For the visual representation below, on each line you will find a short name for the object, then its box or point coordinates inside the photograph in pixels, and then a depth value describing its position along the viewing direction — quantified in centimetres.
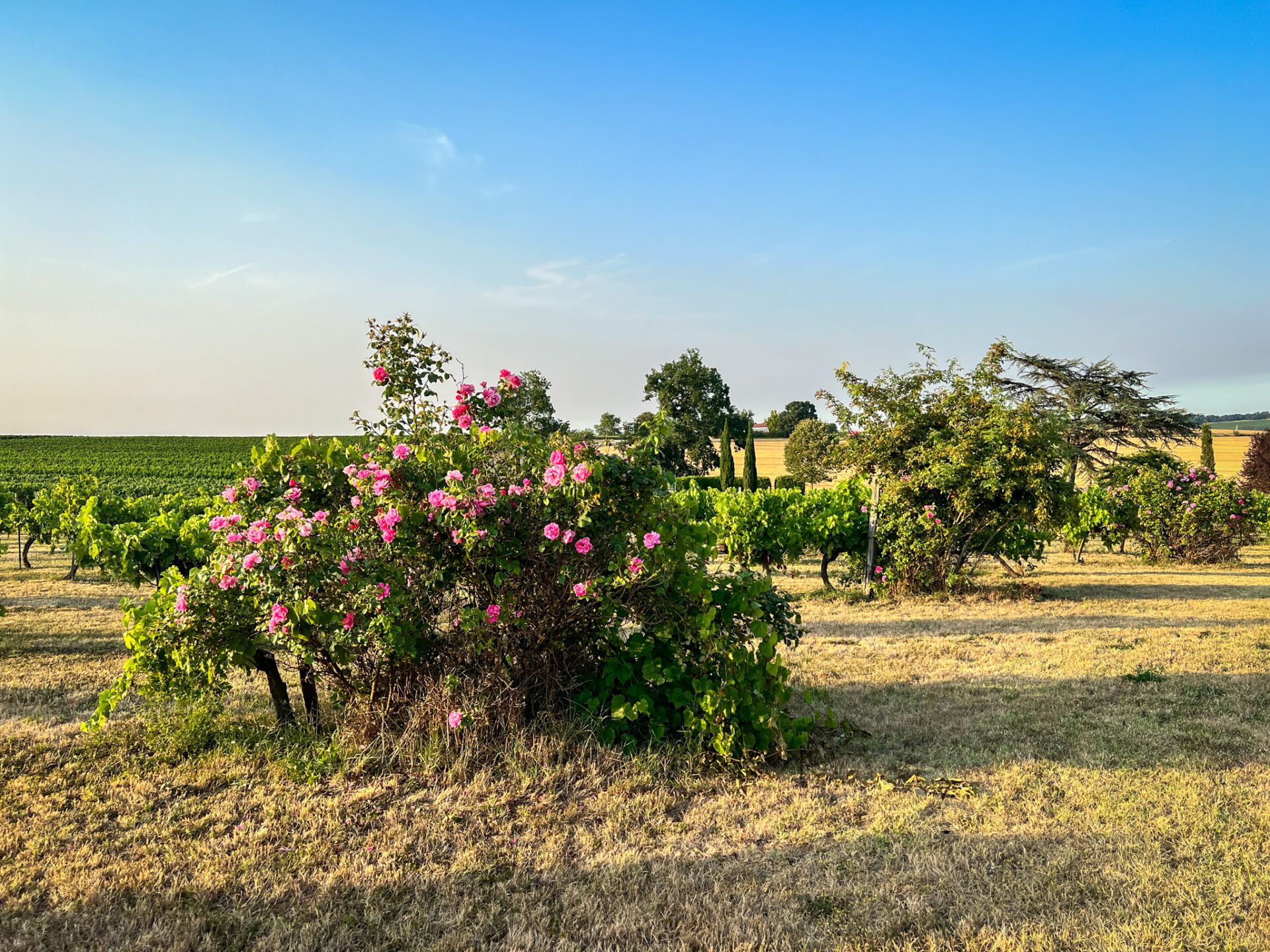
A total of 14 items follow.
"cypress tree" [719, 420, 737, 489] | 4291
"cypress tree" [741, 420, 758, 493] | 3984
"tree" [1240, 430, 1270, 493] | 3066
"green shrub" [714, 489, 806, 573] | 1373
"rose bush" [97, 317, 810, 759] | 423
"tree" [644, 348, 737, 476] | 5528
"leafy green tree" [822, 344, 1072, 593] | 1027
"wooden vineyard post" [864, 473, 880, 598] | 1152
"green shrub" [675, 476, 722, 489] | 3530
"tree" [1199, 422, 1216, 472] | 3347
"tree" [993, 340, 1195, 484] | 3231
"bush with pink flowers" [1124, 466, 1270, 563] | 1511
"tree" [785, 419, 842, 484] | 3846
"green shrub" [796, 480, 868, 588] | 1212
